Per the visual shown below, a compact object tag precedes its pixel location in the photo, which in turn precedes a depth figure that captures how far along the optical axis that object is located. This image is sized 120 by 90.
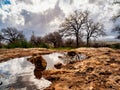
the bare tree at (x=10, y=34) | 34.24
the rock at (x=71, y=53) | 6.62
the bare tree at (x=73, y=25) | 25.26
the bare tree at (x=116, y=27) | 17.44
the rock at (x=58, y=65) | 4.52
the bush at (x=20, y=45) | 11.95
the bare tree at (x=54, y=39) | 37.88
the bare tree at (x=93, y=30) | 26.96
